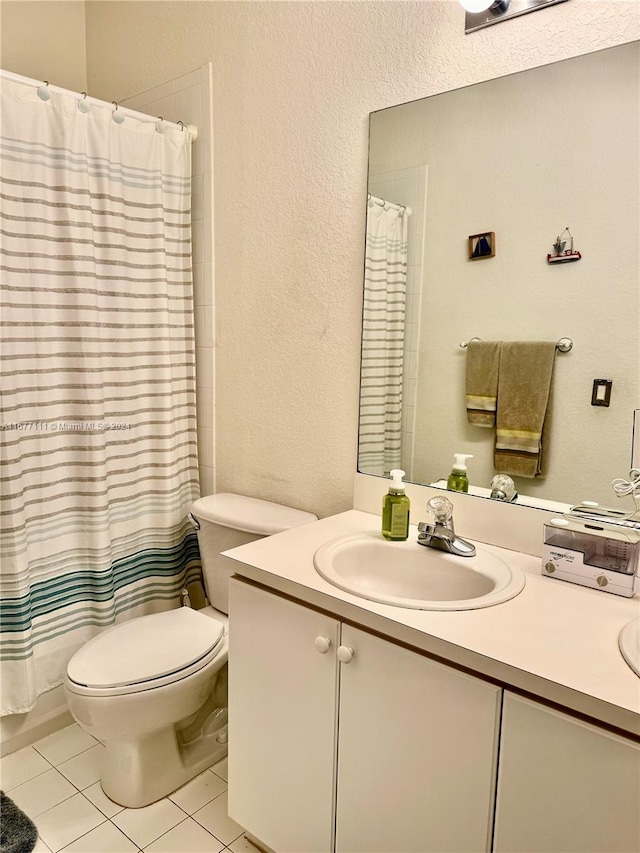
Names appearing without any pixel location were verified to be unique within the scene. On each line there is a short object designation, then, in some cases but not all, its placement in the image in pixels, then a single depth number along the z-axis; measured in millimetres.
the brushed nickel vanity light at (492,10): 1233
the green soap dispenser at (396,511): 1350
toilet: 1428
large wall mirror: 1171
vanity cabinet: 958
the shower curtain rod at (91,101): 1531
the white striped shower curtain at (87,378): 1590
